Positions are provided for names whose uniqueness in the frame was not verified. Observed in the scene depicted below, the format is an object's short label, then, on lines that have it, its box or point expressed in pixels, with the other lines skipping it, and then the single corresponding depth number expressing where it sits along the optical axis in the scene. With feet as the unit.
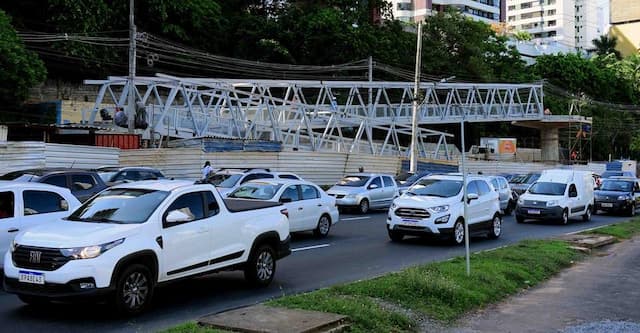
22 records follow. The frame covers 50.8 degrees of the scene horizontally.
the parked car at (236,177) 72.38
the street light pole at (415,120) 127.24
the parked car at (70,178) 51.80
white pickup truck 25.64
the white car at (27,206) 34.24
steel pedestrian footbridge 116.37
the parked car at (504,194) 89.66
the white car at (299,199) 55.47
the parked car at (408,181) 104.09
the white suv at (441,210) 54.70
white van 79.30
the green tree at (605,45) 374.02
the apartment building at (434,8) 374.63
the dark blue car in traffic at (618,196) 95.71
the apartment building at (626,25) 416.67
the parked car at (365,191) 86.02
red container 98.94
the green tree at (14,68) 109.29
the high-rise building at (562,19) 488.44
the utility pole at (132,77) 95.55
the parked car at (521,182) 111.64
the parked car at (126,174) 67.10
